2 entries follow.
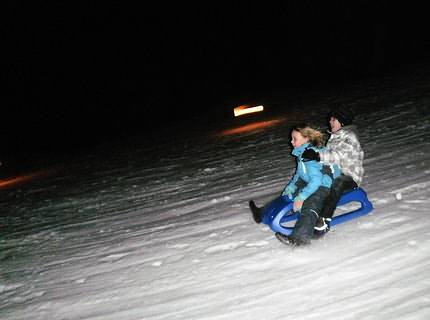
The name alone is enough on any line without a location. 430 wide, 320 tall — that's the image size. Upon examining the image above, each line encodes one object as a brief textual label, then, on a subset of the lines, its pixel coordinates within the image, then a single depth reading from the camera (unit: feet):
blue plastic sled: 13.64
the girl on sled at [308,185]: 12.60
